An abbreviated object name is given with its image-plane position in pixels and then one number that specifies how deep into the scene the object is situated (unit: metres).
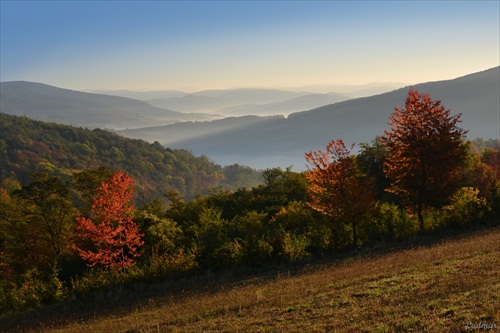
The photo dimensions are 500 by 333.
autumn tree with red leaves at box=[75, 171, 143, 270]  31.22
